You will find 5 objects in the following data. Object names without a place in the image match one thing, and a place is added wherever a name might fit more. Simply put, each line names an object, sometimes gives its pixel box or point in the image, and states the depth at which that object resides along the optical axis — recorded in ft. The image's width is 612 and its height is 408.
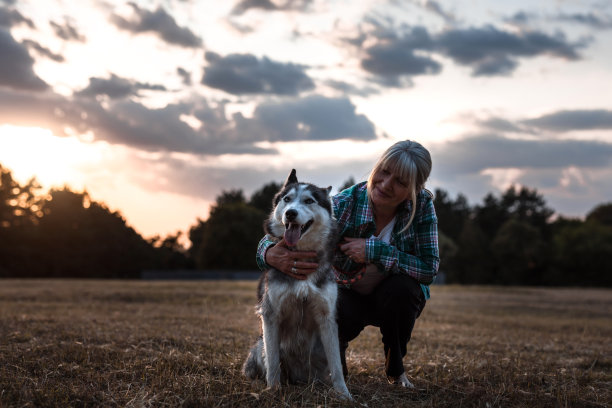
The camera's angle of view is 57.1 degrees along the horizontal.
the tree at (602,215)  266.36
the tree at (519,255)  204.44
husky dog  16.67
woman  18.29
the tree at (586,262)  198.59
